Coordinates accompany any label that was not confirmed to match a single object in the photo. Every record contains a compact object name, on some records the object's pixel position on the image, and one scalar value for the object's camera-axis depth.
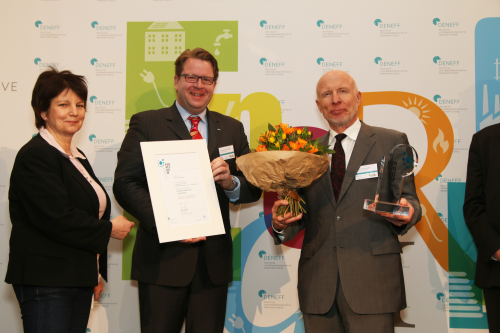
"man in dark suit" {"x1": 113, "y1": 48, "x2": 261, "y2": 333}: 2.16
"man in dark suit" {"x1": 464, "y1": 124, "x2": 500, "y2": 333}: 2.43
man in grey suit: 2.05
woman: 1.94
